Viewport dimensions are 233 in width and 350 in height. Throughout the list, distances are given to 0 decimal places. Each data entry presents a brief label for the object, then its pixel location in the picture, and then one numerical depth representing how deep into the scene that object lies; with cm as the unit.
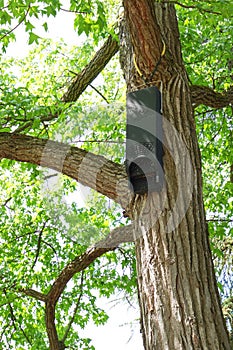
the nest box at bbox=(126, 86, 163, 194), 473
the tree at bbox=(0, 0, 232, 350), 444
